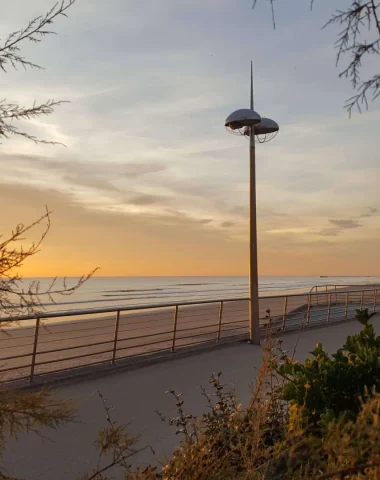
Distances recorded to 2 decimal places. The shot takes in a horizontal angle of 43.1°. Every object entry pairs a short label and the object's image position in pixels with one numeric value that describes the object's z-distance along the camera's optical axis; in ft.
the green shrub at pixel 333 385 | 9.86
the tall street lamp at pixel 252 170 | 36.35
